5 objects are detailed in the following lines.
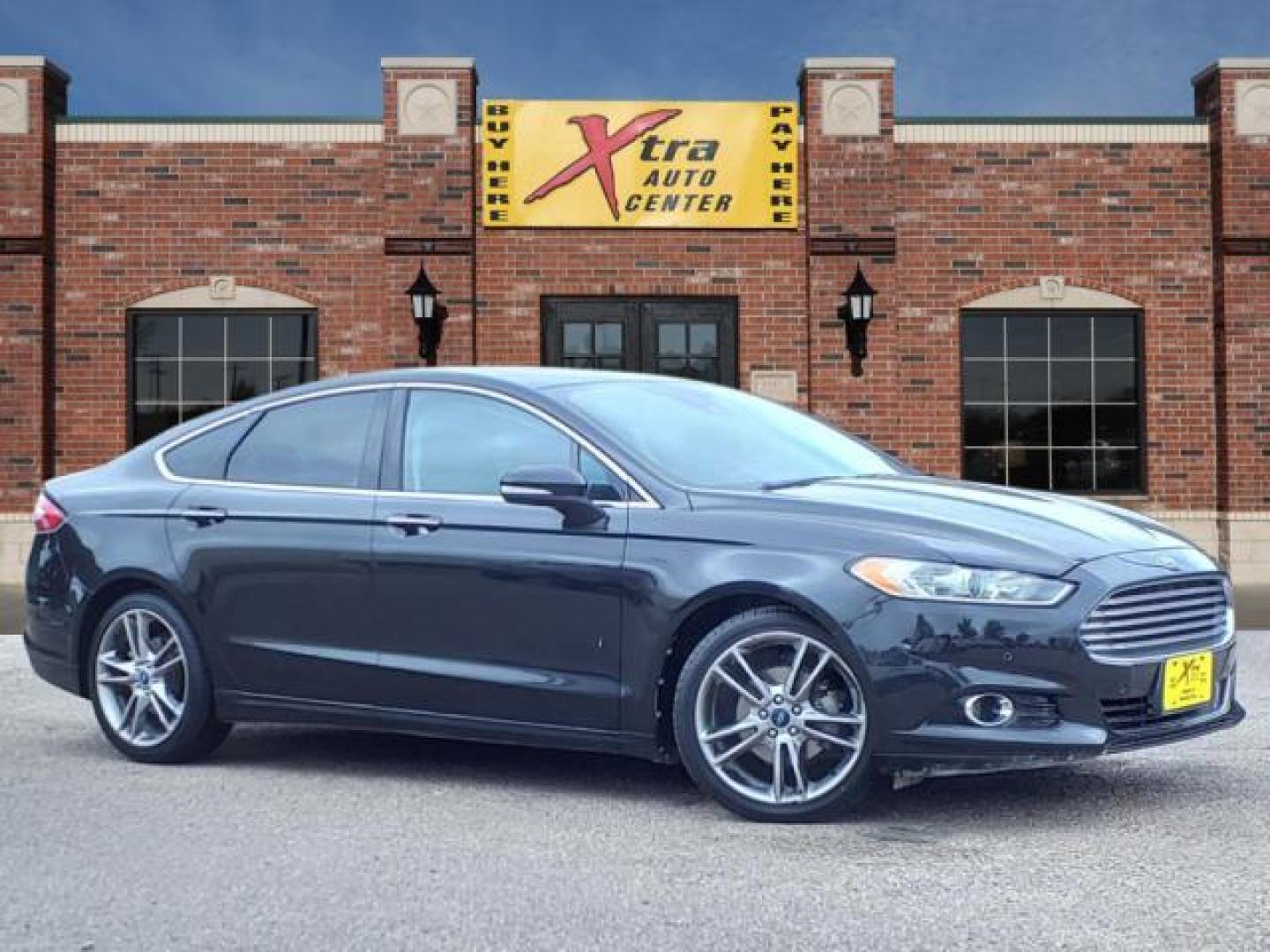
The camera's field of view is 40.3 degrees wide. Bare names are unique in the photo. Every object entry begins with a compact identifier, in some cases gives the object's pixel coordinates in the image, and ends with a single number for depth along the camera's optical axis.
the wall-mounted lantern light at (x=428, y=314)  18.38
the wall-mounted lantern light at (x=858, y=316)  18.56
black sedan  5.26
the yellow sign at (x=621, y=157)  19.28
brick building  19.27
